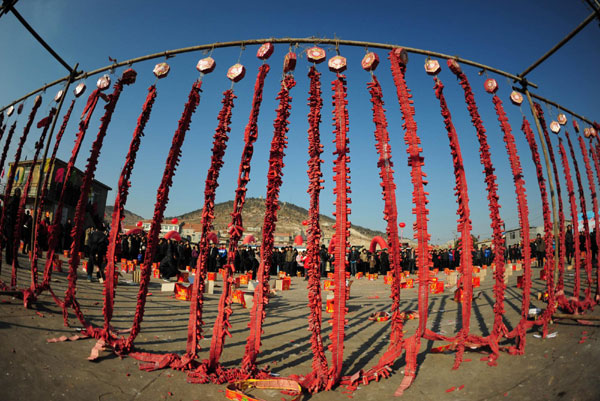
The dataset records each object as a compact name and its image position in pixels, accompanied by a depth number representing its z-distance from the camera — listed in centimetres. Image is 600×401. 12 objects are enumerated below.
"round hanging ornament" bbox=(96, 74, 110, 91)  527
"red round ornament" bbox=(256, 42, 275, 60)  408
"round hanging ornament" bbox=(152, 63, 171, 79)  474
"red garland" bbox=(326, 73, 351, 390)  327
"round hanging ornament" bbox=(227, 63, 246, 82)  415
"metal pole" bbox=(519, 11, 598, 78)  432
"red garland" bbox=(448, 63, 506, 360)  426
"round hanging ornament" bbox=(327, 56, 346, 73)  376
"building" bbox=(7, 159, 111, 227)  2614
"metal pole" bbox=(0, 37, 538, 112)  405
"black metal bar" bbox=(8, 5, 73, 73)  462
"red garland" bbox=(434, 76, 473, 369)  379
